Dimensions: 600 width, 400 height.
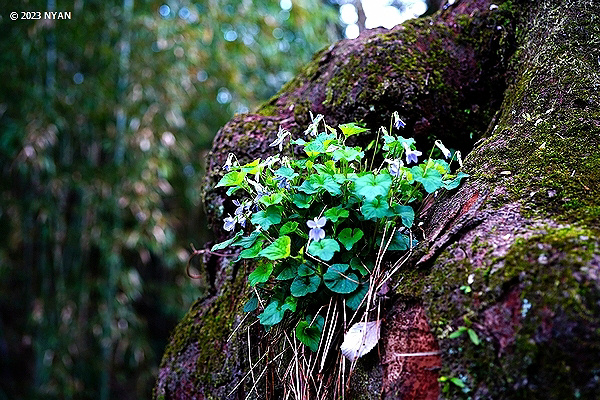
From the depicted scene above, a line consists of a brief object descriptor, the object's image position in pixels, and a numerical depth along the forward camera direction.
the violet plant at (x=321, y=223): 0.94
